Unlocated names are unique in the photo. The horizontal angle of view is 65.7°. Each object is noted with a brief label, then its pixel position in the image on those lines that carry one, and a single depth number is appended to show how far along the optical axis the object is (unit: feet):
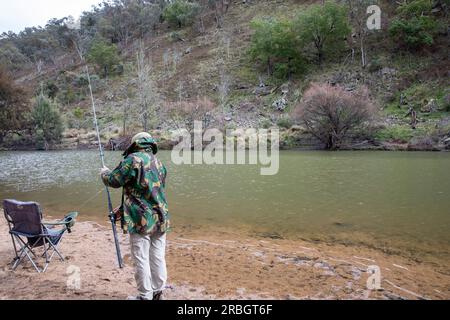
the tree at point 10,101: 69.00
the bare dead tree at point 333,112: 100.17
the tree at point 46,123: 134.31
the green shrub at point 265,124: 127.95
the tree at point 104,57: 223.92
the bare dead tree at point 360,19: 162.83
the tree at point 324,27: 160.86
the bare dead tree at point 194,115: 131.54
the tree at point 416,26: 142.51
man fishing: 12.73
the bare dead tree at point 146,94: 159.40
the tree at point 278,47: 171.01
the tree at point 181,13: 257.34
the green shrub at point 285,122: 121.87
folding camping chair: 17.24
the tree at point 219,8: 243.85
